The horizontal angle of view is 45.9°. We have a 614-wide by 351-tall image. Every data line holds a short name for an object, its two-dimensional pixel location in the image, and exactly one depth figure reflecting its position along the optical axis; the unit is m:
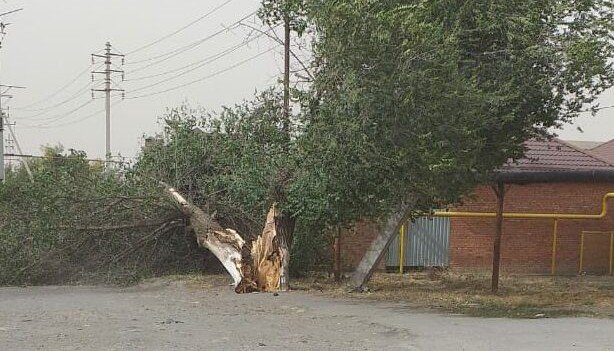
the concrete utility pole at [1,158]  23.77
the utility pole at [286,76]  14.17
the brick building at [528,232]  20.00
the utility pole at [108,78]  52.28
